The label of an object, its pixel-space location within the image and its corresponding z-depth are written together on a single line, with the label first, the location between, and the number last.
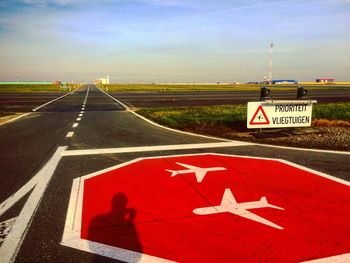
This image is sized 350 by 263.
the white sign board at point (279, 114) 11.18
